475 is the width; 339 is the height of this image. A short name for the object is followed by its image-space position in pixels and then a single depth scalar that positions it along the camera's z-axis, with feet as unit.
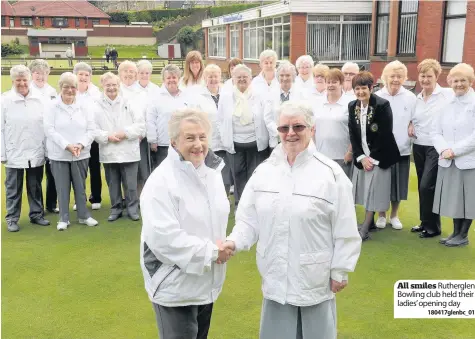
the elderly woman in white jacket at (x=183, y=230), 7.69
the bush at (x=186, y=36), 153.38
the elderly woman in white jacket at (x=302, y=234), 7.97
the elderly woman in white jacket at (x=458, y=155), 15.60
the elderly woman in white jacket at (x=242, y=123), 19.29
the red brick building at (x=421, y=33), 39.85
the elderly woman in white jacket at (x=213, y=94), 19.89
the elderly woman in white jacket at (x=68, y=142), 17.90
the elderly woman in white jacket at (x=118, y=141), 18.97
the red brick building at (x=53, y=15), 156.25
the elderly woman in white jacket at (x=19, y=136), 18.12
